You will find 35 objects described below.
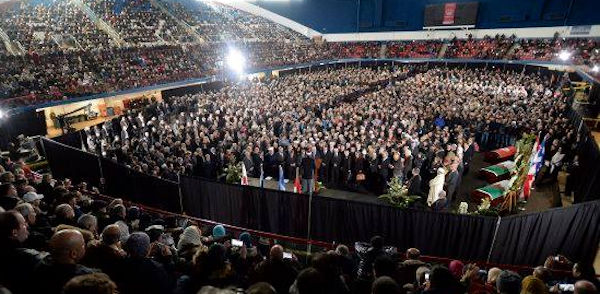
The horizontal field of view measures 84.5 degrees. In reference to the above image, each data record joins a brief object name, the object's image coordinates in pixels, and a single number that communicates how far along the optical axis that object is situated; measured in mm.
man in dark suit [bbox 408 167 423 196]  9602
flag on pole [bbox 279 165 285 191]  10662
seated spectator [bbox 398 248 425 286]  4418
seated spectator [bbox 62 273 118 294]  1957
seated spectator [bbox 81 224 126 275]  3448
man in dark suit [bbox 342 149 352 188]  12140
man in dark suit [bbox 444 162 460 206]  10078
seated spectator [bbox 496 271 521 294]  3488
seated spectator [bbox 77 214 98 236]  4586
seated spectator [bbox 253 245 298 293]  3383
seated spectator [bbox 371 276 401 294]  2704
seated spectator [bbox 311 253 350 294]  3004
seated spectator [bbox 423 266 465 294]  3154
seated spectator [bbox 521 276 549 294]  3297
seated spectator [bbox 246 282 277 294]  2314
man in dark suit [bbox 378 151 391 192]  11508
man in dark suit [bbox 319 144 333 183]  12548
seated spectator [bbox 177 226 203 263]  4566
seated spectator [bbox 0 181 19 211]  5141
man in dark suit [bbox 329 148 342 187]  12312
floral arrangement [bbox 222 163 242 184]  11414
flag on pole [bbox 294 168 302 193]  10530
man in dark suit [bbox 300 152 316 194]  11508
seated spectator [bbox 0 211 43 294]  2944
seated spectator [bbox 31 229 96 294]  2756
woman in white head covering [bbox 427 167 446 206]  9434
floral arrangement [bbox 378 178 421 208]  9477
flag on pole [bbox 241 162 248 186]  10562
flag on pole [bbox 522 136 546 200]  10500
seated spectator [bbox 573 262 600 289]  4477
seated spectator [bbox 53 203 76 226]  4996
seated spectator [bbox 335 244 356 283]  4684
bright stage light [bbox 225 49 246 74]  29789
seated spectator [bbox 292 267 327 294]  2723
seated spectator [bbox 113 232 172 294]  3338
